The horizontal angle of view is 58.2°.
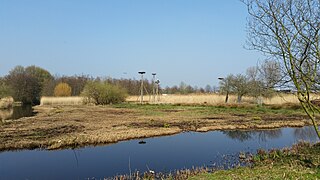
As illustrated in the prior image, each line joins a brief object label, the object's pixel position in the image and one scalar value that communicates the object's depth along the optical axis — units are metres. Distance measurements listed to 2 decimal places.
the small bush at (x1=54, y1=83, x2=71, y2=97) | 60.09
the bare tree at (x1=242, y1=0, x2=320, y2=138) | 6.46
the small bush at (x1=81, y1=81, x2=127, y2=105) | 47.66
